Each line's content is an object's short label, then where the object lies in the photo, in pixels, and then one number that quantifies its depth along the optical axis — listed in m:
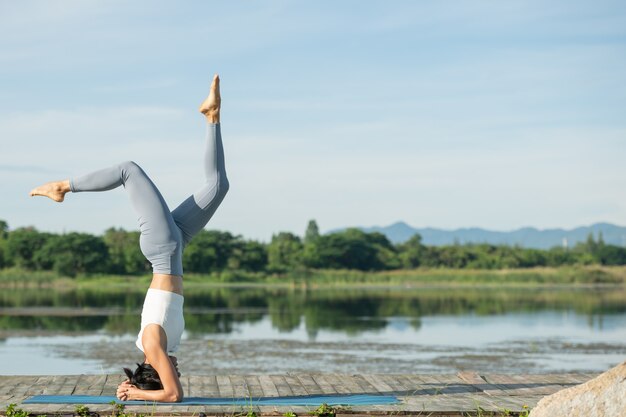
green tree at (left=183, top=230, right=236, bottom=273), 53.97
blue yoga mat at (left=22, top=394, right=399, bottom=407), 6.23
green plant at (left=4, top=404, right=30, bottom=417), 5.79
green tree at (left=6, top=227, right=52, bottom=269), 51.41
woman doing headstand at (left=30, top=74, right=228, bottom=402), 6.12
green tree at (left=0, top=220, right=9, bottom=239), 54.97
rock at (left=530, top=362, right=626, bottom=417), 4.84
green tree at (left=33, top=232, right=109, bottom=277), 49.89
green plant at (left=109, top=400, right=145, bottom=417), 5.81
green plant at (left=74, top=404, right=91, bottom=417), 5.87
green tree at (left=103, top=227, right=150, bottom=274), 51.56
